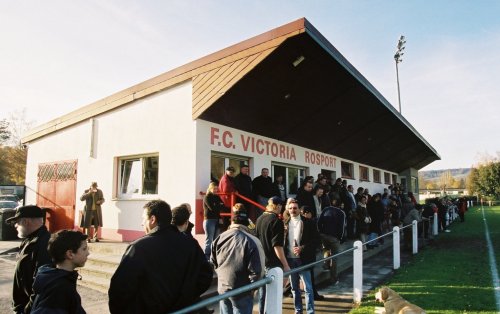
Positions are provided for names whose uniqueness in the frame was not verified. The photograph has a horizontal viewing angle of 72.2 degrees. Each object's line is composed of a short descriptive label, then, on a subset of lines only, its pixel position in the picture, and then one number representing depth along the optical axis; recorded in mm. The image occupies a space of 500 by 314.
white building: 8039
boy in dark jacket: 2154
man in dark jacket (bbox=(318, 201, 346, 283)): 7520
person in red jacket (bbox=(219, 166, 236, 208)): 7836
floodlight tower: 34781
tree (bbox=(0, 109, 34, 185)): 32969
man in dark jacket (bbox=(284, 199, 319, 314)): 5569
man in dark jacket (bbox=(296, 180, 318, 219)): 8127
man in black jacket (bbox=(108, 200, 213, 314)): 2299
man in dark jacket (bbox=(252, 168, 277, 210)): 8891
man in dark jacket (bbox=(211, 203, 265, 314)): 3869
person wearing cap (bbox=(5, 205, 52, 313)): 2873
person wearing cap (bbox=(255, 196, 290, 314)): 4867
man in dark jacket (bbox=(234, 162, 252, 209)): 8289
